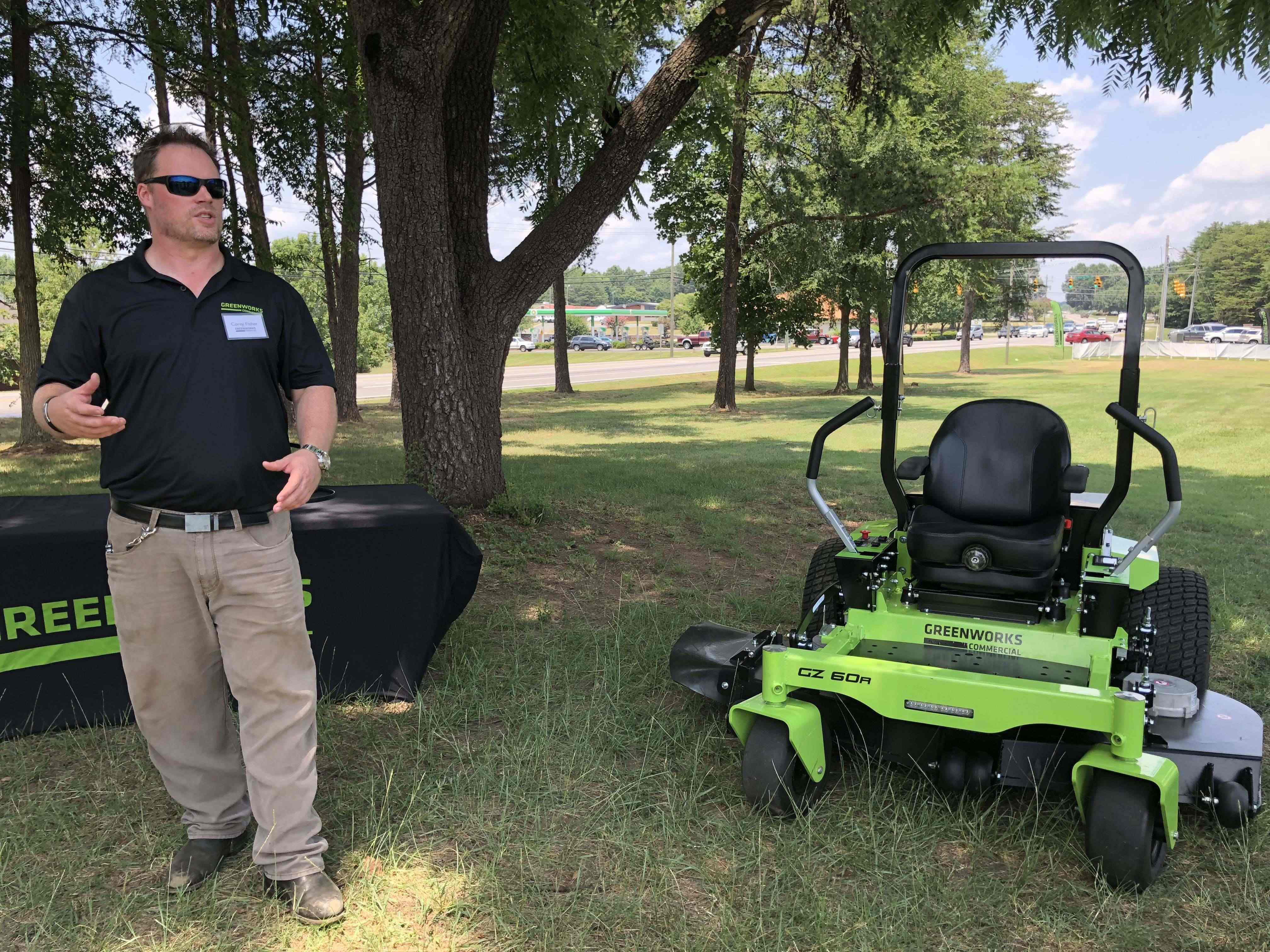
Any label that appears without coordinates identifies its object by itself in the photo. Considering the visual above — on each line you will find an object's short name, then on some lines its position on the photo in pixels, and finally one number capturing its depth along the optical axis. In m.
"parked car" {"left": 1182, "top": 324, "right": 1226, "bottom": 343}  76.31
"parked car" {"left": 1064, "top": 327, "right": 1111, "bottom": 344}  64.50
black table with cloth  3.69
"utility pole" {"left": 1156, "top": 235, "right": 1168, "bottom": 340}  59.66
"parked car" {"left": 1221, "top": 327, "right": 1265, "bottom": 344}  70.94
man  2.61
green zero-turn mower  3.01
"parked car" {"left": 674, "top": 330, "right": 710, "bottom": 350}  74.50
